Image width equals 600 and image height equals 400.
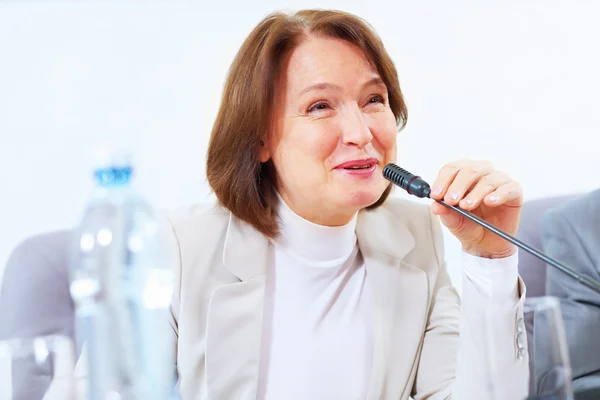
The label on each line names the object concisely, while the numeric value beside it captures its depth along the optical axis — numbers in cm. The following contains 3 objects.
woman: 127
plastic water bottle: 104
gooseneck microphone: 99
